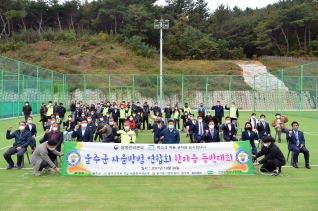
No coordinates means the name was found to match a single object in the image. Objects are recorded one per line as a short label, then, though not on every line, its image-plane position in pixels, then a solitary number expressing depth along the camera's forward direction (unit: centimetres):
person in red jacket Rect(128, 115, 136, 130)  1480
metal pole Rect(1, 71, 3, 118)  2368
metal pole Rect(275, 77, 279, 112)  3316
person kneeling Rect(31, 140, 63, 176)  837
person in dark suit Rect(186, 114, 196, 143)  1356
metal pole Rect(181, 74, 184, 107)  3595
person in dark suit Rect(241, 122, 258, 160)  1055
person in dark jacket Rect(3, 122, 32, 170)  917
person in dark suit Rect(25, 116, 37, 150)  1125
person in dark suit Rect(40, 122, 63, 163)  978
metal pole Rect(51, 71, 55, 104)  3364
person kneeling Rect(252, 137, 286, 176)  851
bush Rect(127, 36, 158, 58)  5976
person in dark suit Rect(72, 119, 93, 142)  1086
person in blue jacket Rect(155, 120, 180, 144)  1066
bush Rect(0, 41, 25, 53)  5906
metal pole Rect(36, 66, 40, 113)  2975
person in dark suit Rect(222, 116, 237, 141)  1174
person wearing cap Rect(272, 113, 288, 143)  1373
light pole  2980
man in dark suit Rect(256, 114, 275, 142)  1277
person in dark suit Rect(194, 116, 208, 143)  1239
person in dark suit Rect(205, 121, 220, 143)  1108
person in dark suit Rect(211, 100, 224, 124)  1829
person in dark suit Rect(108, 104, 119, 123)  1815
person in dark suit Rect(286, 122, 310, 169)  959
